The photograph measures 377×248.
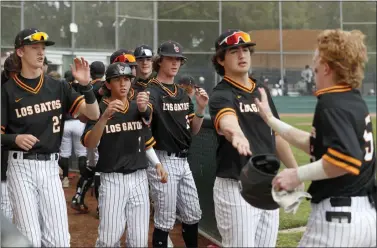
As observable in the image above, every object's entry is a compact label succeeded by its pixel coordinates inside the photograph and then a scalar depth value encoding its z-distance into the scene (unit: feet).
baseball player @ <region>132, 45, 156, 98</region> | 23.57
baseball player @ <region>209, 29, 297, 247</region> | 14.02
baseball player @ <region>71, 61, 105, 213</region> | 26.45
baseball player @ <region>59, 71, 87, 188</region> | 32.40
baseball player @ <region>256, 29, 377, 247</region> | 11.12
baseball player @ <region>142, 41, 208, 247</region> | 20.36
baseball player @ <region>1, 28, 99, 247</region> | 15.89
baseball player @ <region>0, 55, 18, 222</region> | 16.80
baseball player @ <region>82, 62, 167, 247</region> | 17.52
